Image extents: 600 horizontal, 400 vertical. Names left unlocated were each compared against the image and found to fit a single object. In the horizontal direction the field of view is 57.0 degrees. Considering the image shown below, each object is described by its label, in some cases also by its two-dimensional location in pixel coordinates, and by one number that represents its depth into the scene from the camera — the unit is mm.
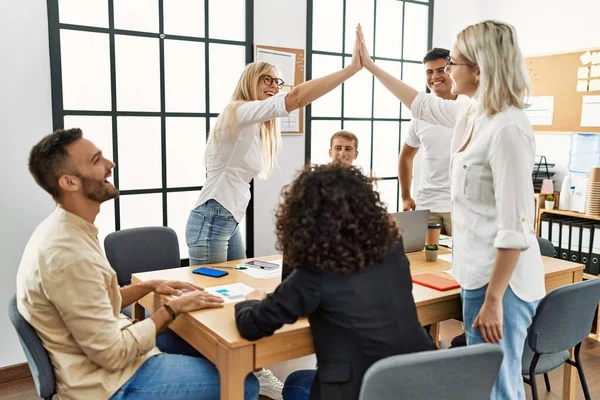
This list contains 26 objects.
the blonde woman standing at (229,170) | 2744
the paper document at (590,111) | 4055
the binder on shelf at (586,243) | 3785
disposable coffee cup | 2836
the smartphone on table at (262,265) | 2492
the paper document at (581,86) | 4129
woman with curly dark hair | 1442
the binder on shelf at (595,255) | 3747
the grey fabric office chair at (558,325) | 2070
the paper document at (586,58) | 4074
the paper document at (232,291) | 2041
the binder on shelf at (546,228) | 4051
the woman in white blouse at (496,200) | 1623
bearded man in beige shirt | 1629
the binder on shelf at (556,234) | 3990
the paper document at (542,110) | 4402
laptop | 2666
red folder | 2178
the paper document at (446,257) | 2676
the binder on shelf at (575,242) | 3855
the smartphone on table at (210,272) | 2344
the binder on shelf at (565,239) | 3918
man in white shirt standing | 3178
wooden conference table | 1688
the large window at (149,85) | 3227
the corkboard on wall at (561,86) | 4191
